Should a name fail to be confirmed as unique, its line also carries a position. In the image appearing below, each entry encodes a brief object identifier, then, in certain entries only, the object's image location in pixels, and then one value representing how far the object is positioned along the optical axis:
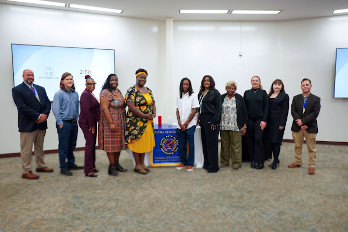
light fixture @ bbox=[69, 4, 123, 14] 5.61
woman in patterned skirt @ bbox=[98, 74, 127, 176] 3.94
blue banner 4.58
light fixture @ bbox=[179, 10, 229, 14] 6.12
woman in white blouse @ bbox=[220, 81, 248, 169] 4.40
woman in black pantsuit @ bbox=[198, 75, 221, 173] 4.23
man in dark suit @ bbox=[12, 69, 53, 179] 3.88
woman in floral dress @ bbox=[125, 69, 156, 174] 4.08
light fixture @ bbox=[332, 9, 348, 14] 6.04
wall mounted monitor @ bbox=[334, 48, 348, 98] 6.29
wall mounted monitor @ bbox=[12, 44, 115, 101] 5.40
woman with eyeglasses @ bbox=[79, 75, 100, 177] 4.03
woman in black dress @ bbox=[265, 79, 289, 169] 4.39
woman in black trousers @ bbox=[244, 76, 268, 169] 4.42
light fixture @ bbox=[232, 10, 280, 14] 6.14
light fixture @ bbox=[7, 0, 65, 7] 5.29
